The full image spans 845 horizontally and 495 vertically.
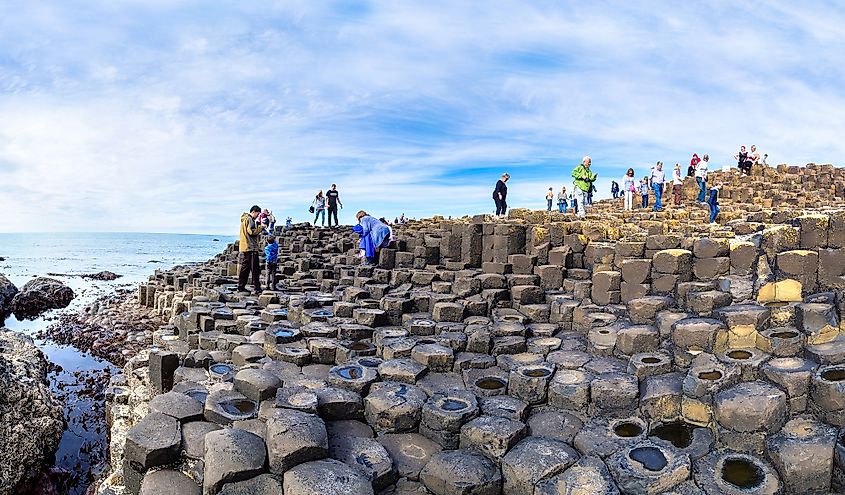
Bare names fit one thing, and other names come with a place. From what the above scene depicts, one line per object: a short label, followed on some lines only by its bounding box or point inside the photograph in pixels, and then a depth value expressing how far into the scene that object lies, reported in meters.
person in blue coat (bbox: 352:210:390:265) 12.90
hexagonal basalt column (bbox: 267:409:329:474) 4.47
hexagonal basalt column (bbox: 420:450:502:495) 4.80
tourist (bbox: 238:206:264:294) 11.77
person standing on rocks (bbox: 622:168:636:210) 19.84
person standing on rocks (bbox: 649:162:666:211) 19.20
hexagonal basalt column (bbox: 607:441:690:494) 4.68
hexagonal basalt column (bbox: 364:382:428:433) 5.74
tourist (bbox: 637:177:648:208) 21.27
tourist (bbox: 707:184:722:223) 15.06
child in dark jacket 12.30
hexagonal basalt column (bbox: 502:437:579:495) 4.85
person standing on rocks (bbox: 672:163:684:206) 21.24
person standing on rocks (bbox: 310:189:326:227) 24.36
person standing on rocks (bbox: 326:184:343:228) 23.94
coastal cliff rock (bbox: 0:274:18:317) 24.00
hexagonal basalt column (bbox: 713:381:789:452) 5.14
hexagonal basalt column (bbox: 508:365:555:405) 6.27
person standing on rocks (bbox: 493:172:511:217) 17.05
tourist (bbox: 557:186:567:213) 23.30
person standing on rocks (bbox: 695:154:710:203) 20.16
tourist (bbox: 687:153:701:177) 23.23
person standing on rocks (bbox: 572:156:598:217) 15.70
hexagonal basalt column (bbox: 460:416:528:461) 5.27
